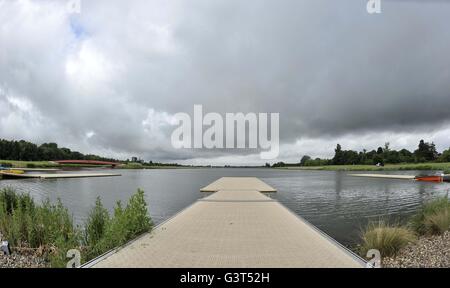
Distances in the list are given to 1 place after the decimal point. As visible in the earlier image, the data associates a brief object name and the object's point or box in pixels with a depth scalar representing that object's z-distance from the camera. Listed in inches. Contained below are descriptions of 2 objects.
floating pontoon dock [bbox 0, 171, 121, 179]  1238.9
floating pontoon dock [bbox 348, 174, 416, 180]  1247.2
